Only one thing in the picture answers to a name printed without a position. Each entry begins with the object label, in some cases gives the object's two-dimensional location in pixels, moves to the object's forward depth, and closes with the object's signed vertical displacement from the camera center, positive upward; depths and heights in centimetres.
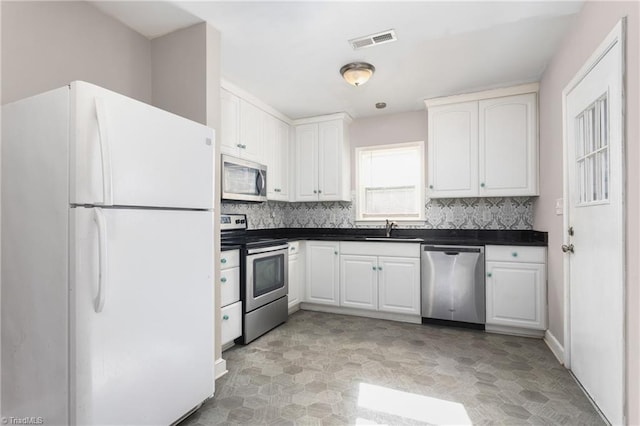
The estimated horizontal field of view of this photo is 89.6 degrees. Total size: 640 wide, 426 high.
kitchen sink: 338 -28
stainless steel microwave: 303 +35
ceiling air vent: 231 +129
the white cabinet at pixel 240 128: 305 +88
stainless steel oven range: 281 -60
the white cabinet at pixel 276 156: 378 +71
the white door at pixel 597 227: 159 -8
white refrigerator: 127 -20
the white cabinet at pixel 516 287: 291 -68
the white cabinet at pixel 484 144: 322 +73
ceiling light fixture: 274 +122
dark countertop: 318 -25
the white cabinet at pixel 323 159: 406 +71
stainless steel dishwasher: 313 -72
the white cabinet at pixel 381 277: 339 -69
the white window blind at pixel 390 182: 404 +41
